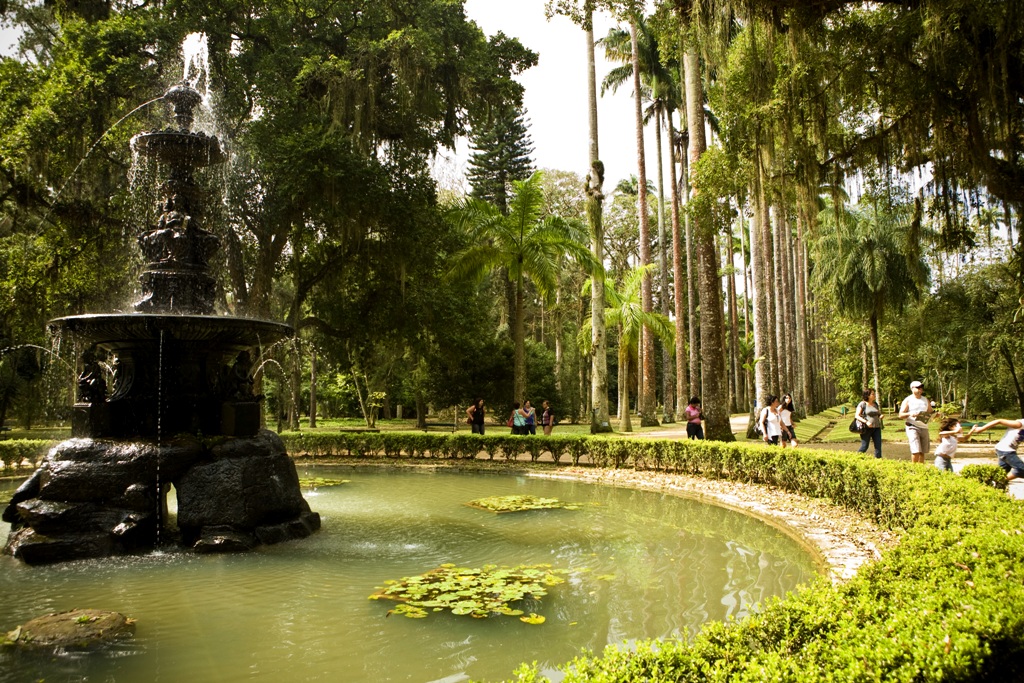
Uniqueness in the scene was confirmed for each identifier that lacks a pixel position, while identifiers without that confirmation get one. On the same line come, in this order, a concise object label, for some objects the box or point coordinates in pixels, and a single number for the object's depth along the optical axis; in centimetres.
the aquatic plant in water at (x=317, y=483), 1423
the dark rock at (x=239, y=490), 847
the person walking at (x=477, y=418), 2078
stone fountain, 812
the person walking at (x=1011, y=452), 916
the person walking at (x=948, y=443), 1027
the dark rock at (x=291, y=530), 859
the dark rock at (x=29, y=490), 837
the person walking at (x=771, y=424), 1503
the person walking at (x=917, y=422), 1116
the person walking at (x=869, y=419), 1356
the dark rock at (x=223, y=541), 814
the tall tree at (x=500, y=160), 4134
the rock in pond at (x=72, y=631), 501
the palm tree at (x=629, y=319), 2638
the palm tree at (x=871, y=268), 3169
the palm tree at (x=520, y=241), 2030
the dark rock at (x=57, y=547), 762
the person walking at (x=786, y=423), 1512
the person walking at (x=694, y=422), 1692
